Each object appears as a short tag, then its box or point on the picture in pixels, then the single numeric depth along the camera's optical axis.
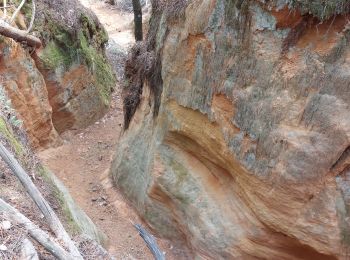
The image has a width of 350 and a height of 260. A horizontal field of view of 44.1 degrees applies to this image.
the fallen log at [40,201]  4.93
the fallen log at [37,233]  4.46
